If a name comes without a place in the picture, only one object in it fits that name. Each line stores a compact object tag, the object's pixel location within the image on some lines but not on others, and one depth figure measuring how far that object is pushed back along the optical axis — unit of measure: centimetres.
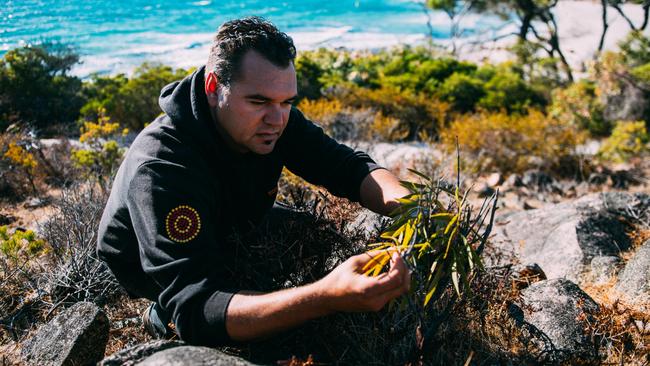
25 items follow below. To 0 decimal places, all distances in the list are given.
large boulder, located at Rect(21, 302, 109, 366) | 238
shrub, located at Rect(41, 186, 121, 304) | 315
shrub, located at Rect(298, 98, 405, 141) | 759
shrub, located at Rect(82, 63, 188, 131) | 908
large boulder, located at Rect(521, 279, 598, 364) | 241
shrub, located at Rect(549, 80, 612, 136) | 1052
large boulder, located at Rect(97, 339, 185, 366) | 180
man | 180
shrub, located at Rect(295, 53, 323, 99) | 1062
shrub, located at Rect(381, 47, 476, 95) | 1123
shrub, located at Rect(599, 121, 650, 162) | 784
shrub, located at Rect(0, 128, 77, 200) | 559
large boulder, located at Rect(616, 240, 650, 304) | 309
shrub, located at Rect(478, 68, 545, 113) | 1078
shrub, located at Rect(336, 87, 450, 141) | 958
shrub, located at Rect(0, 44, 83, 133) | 883
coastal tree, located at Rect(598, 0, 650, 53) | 1758
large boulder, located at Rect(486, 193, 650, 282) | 397
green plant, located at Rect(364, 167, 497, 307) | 183
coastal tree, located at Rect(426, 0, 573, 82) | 1847
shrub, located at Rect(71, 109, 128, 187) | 564
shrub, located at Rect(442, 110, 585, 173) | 771
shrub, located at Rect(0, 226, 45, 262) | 332
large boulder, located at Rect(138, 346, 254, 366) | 170
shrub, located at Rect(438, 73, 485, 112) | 1088
